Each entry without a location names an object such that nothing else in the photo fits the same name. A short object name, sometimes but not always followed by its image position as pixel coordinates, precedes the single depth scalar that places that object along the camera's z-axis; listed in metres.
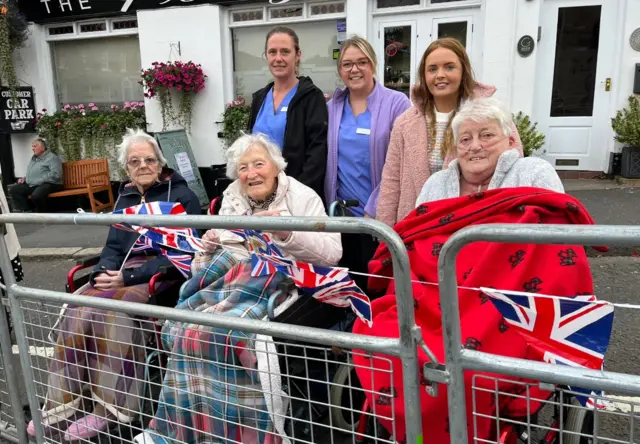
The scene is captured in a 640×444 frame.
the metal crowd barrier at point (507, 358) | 1.13
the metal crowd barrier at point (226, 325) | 1.37
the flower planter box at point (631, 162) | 7.00
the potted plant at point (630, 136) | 6.91
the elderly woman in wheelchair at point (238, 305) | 2.02
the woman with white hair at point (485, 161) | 2.15
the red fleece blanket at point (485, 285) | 1.65
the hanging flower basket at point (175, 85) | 8.29
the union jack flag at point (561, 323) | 1.36
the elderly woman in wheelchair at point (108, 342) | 2.38
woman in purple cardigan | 3.12
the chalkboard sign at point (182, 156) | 8.23
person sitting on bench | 8.90
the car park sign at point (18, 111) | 9.44
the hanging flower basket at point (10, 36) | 8.92
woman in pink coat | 2.69
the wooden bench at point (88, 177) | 9.05
